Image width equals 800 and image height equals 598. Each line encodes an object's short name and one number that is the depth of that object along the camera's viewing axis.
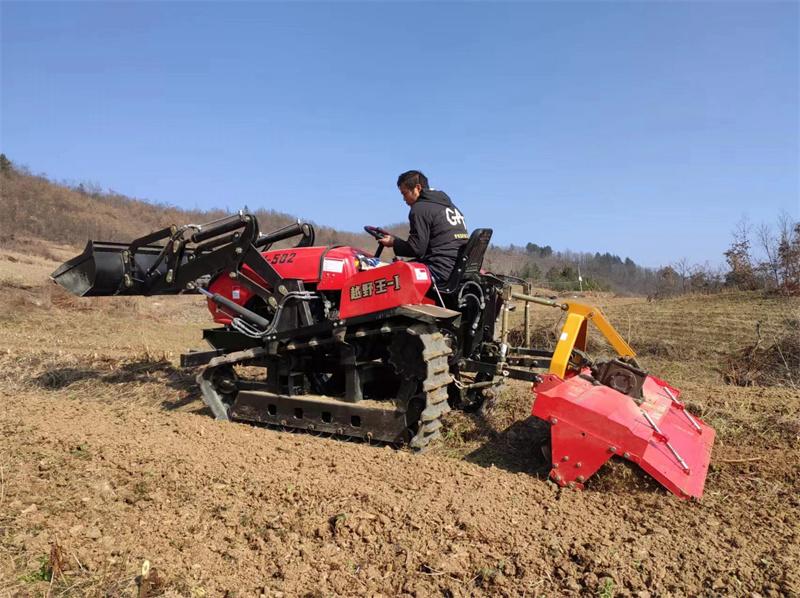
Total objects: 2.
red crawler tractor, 3.96
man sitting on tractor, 5.18
